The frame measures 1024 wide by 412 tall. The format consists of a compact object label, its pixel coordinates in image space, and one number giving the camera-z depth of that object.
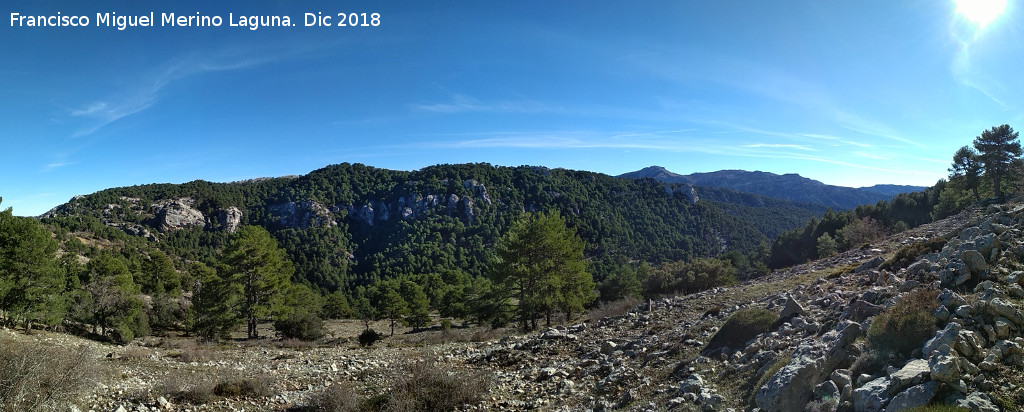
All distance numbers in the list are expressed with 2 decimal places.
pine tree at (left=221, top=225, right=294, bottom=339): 29.75
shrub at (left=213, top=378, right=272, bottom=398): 11.36
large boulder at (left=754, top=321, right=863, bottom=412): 6.26
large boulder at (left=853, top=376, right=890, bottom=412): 5.03
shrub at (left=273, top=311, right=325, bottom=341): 31.42
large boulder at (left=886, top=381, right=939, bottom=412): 4.57
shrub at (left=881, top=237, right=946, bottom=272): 13.62
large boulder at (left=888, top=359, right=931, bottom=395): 4.91
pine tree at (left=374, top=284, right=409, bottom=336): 43.72
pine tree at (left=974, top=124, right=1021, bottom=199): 35.44
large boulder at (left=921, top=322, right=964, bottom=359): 5.25
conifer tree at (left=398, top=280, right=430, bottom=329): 48.94
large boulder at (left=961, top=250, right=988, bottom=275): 7.72
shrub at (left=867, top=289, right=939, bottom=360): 6.17
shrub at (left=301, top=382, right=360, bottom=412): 9.58
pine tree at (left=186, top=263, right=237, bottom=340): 30.20
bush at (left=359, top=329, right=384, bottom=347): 26.80
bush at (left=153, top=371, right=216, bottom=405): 10.59
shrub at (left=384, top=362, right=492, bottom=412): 9.71
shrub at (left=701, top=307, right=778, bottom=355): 10.67
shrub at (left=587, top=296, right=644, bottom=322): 22.49
